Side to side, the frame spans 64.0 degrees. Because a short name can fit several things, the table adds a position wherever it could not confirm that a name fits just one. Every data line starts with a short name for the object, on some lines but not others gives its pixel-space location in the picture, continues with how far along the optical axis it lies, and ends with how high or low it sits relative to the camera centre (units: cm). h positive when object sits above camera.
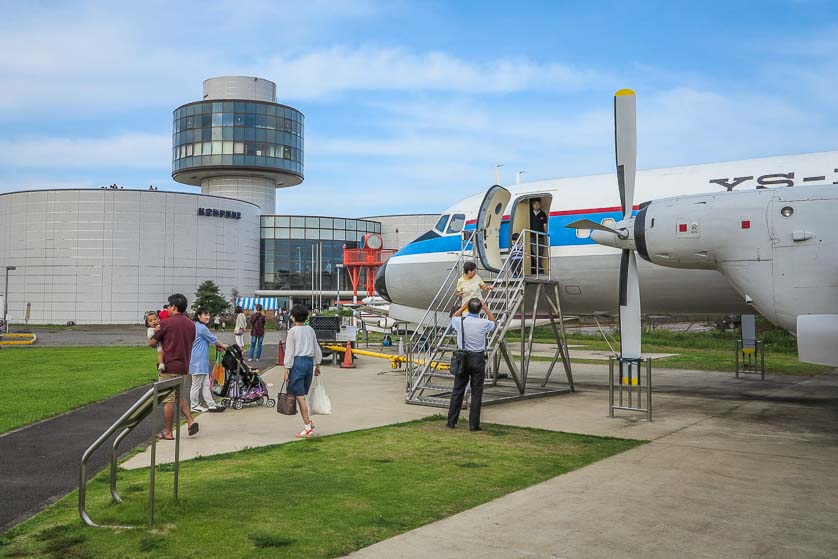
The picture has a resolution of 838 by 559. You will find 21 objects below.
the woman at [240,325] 2170 -87
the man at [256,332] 2484 -125
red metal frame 5534 +326
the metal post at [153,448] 546 -123
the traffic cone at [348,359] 2225 -202
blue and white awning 6775 -49
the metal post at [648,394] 1104 -160
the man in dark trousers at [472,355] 1018 -86
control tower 8494 +2023
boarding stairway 1330 -30
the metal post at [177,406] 591 -96
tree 6569 +11
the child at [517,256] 1438 +93
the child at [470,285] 1280 +26
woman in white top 945 -83
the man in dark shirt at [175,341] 929 -60
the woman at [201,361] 1127 -109
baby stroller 1285 -169
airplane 971 +99
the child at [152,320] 1288 -43
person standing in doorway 1530 +161
